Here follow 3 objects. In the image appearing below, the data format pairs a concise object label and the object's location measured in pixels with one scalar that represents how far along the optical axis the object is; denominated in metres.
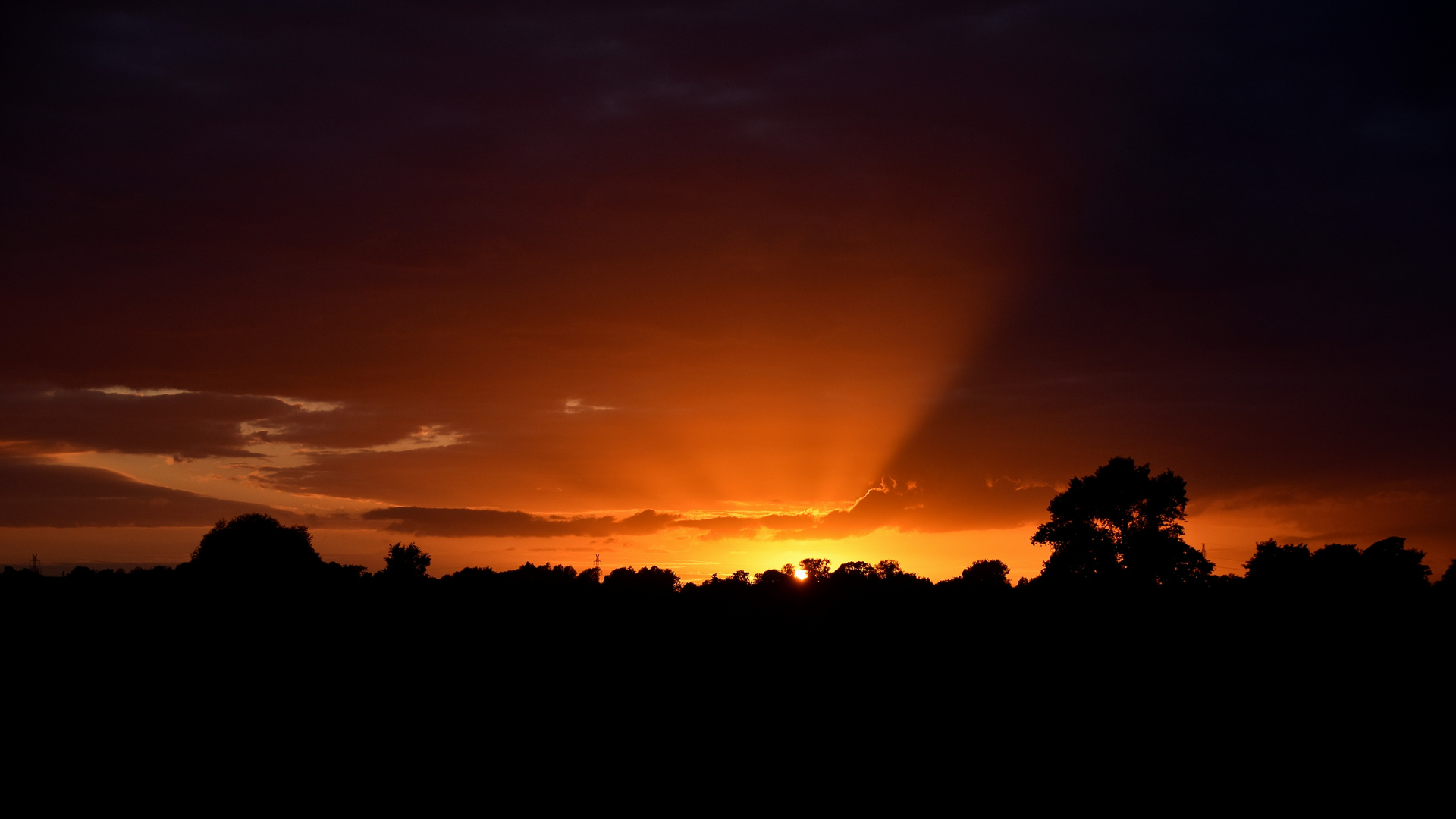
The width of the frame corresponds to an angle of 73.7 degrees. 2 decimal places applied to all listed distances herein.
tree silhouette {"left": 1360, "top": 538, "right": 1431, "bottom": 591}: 79.94
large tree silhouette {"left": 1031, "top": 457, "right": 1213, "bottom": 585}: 84.94
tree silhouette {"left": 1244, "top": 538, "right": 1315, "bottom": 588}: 82.25
